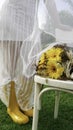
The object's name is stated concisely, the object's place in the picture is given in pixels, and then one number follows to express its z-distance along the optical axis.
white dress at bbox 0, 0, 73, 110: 1.95
